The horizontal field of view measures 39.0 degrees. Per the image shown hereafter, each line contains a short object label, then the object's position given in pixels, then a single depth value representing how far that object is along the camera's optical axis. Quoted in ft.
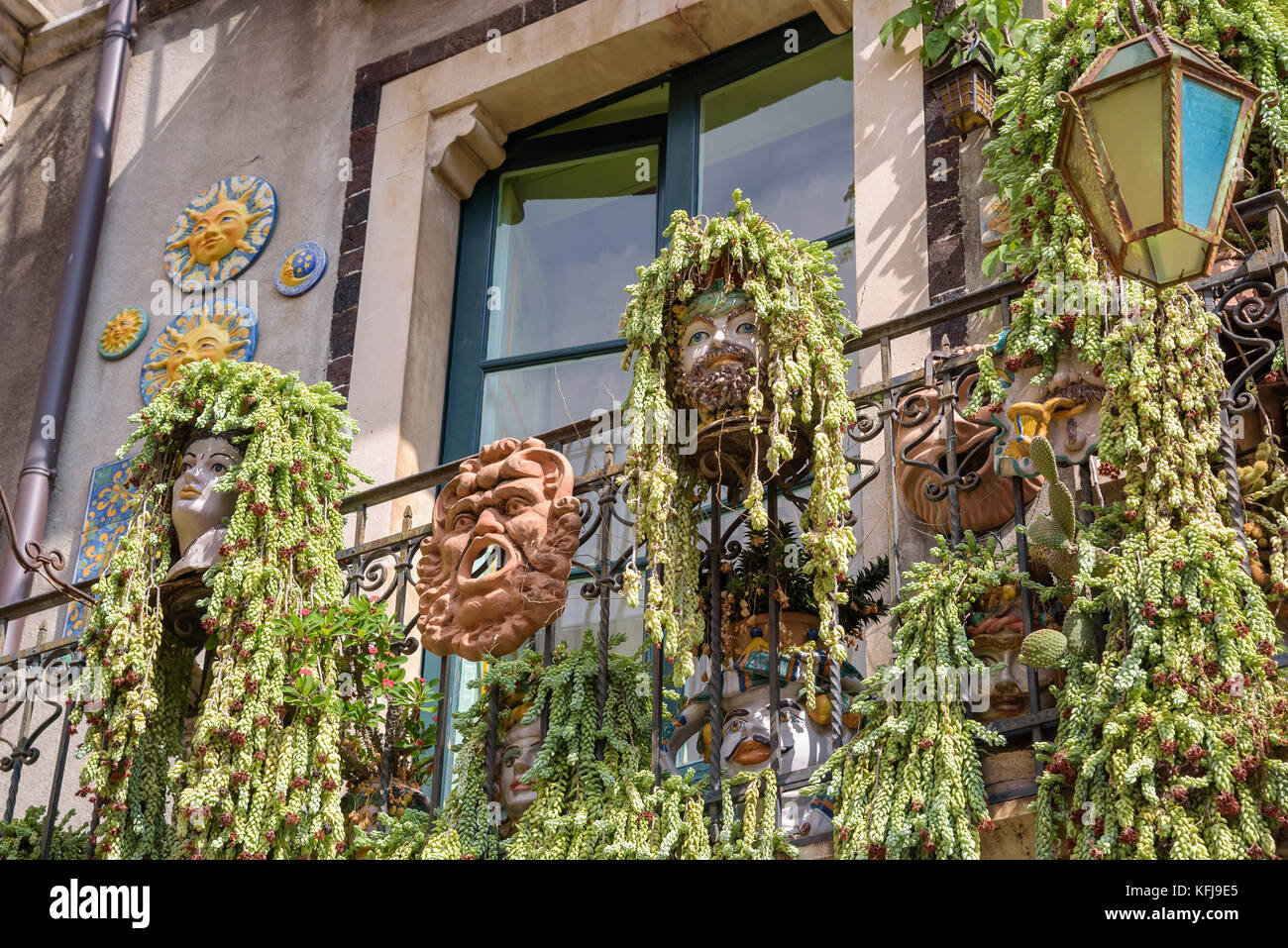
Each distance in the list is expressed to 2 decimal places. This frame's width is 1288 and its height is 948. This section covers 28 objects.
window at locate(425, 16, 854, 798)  25.07
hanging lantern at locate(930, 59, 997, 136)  21.81
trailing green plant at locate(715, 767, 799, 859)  15.37
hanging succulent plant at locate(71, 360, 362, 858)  17.30
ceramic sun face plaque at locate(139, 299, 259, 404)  27.37
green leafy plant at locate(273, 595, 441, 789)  18.02
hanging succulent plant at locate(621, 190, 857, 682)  16.29
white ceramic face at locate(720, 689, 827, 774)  16.62
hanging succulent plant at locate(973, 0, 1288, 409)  17.07
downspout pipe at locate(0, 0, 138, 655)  27.63
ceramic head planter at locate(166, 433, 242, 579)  19.22
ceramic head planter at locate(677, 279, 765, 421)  17.24
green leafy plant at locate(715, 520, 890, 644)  17.76
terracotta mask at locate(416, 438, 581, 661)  17.58
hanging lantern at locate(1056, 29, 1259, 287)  14.10
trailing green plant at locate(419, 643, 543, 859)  16.74
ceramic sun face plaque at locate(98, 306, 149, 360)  28.58
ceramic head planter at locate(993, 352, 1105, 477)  16.35
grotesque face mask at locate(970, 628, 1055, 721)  15.37
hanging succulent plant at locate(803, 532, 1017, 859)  14.32
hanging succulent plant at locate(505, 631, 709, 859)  15.79
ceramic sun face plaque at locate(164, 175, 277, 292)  28.32
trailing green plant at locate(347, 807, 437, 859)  17.21
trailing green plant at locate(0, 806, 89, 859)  20.29
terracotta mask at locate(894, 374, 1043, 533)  17.11
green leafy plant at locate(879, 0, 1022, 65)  21.91
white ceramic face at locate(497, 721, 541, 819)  17.43
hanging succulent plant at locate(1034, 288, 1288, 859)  13.15
